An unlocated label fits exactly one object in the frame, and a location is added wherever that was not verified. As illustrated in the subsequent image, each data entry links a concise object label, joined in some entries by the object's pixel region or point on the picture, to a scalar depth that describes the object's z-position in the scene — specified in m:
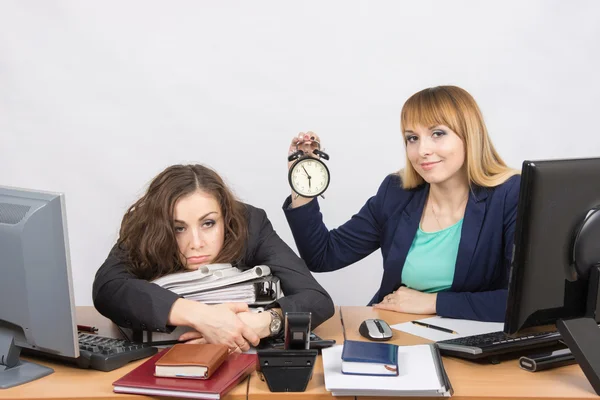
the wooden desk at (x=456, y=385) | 1.68
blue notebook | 1.73
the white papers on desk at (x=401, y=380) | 1.63
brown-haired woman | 2.04
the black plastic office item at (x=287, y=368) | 1.71
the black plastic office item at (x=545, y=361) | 1.84
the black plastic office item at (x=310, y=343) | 2.03
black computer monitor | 1.63
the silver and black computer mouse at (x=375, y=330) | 2.11
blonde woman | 2.64
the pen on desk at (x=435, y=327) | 2.23
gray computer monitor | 1.66
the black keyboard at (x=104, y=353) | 1.85
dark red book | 1.63
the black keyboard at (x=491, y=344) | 1.88
